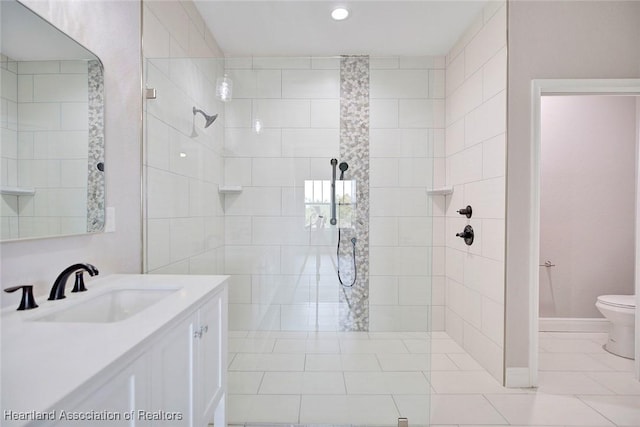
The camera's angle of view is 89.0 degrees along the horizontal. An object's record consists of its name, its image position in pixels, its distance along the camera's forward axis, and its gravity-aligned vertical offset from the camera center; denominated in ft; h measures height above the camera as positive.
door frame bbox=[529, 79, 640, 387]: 6.91 +1.40
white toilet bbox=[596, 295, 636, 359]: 8.30 -2.86
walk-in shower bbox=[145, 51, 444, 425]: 6.60 +0.10
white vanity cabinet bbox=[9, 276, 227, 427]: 2.17 -1.47
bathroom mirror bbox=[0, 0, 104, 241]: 3.38 +0.96
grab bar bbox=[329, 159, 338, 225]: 6.76 +0.37
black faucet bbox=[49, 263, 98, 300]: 3.76 -0.84
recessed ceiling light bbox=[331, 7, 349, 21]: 7.75 +4.80
